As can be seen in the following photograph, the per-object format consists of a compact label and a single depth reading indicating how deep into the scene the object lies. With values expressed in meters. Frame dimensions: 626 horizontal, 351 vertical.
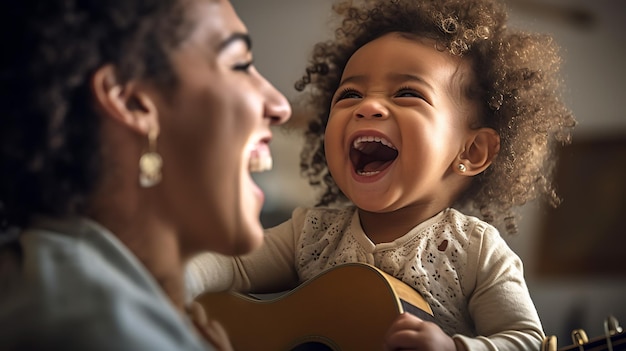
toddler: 1.05
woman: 0.59
